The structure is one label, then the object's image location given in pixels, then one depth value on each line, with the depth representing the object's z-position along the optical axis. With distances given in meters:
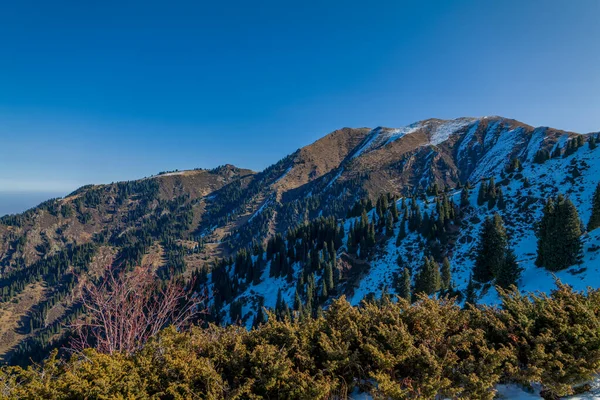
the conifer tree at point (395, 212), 98.12
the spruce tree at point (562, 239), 45.62
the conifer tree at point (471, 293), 49.44
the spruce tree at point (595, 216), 54.34
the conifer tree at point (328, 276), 85.50
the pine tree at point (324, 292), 83.25
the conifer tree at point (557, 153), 96.66
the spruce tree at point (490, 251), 56.78
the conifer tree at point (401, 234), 88.01
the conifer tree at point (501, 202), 82.03
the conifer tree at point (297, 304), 76.24
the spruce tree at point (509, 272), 48.31
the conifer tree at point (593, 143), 90.25
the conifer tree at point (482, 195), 86.44
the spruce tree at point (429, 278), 58.22
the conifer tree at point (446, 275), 62.70
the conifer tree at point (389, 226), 93.68
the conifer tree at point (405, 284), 62.45
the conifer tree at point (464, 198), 89.50
